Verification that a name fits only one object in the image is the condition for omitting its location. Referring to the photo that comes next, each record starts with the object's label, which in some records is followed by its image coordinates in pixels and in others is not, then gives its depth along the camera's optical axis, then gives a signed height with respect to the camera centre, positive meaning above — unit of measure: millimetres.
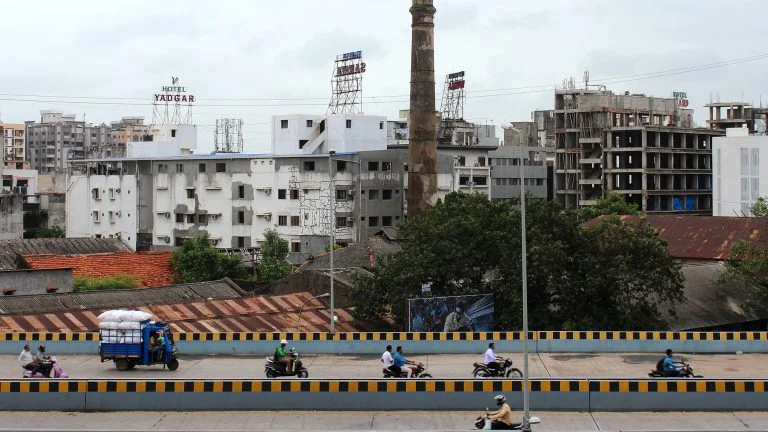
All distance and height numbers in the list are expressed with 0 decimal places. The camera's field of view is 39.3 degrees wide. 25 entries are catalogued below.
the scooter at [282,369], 30875 -4431
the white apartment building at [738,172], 87375 +3602
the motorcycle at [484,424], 25359 -4951
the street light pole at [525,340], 24547 -2982
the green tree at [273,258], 71125 -3006
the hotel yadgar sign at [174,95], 100375 +11309
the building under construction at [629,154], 101875 +5973
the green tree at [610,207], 83894 +700
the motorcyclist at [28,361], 30094 -4129
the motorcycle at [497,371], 31469 -4565
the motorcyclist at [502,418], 25231 -4780
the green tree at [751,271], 47406 -2494
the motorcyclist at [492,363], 31472 -4321
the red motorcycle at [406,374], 30562 -4508
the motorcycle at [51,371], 30125 -4386
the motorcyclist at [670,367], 30391 -4290
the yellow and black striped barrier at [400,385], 28969 -4598
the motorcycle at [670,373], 30453 -4467
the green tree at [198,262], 68625 -3011
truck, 31844 -3892
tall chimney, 67062 +6365
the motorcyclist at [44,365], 30125 -4190
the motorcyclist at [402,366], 30516 -4277
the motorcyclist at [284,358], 30828 -4109
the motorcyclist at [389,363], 30547 -4195
